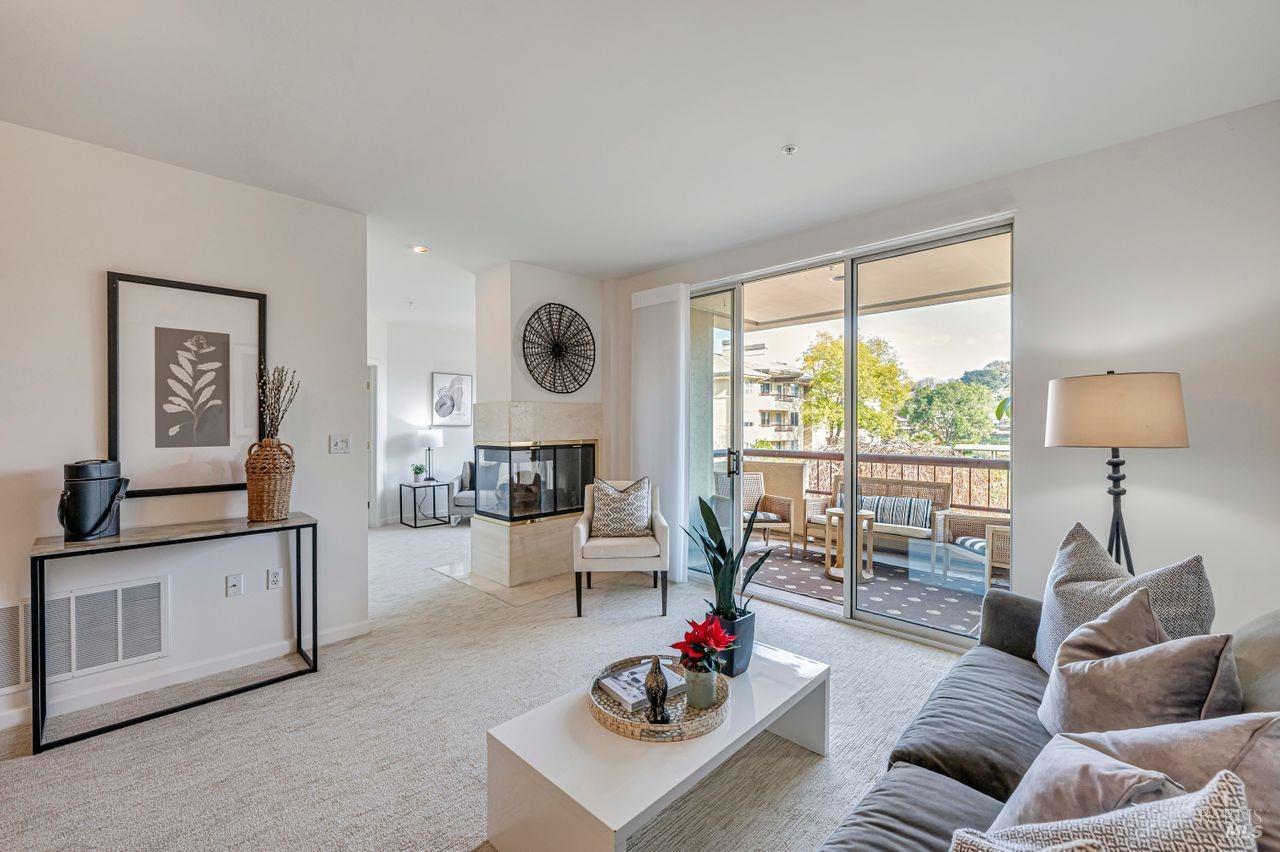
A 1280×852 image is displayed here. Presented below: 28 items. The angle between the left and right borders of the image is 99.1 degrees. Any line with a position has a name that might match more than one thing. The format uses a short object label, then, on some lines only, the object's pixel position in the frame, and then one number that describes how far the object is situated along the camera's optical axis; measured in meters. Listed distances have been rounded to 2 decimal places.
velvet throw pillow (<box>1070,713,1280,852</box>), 0.72
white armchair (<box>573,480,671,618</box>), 3.53
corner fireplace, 4.30
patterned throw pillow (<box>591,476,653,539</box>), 3.79
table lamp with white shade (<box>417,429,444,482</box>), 7.01
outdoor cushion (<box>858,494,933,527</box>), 3.53
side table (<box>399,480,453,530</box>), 6.64
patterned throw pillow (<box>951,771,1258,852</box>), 0.60
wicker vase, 2.67
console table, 2.08
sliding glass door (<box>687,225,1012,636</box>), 3.16
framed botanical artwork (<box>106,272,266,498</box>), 2.54
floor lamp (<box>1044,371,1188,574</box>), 2.04
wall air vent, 2.29
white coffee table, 1.31
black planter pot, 1.91
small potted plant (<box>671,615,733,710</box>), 1.62
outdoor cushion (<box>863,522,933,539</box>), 3.51
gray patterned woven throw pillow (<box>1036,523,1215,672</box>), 1.45
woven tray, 1.56
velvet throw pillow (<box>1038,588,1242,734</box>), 1.10
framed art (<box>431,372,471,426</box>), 7.12
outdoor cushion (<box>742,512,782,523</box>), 5.02
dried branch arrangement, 2.86
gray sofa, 1.10
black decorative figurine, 1.61
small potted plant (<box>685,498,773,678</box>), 1.93
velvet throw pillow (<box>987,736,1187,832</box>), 0.77
